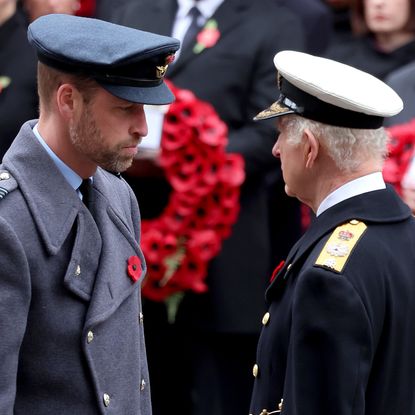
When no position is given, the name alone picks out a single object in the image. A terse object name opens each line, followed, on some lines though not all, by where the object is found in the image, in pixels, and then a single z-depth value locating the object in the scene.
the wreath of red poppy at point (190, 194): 10.84
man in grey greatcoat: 6.85
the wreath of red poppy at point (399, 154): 10.71
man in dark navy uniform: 6.87
